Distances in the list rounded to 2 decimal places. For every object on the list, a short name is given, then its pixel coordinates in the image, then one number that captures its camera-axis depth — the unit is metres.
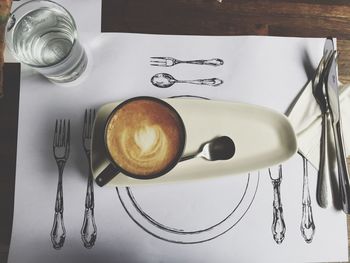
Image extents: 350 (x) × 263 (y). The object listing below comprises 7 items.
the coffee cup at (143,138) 0.57
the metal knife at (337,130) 0.64
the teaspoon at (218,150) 0.61
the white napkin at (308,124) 0.65
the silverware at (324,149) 0.64
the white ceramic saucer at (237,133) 0.62
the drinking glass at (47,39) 0.59
